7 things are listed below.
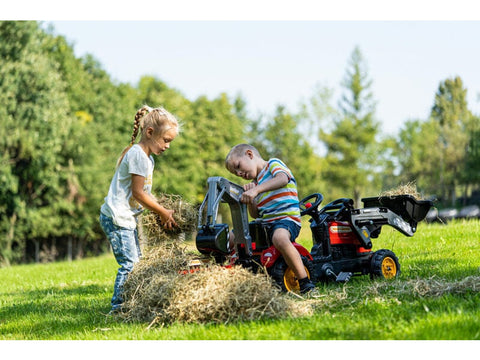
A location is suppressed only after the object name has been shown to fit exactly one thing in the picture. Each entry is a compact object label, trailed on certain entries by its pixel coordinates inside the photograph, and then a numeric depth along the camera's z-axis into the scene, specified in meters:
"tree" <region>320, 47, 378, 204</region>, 41.09
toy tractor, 5.41
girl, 5.59
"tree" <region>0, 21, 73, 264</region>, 27.05
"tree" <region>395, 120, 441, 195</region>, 52.62
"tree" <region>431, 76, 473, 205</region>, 51.81
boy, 5.43
